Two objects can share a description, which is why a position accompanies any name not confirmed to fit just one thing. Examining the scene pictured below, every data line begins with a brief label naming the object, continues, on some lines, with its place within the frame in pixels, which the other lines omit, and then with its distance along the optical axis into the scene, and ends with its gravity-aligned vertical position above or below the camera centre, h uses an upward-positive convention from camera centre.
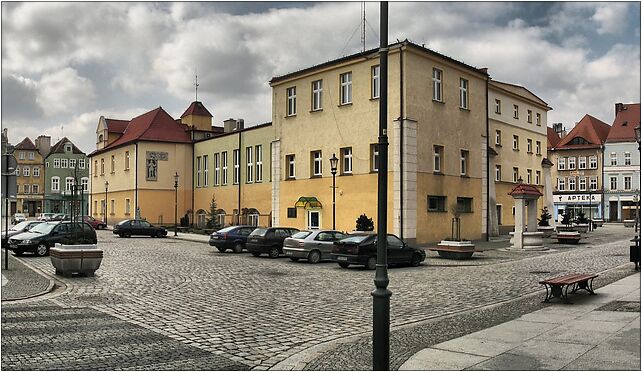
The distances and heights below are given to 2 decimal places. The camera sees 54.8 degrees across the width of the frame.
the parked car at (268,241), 27.61 -1.80
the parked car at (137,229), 44.88 -2.07
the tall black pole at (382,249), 7.28 -0.59
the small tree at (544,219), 45.44 -1.36
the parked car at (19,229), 33.64 -1.58
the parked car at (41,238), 26.94 -1.61
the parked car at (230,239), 30.81 -1.90
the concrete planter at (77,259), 18.42 -1.73
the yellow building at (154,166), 61.06 +3.50
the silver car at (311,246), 24.78 -1.81
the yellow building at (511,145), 44.28 +4.40
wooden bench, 13.43 -1.85
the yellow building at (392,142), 33.41 +3.48
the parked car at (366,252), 21.80 -1.85
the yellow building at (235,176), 48.00 +2.11
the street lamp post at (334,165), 32.34 +1.89
